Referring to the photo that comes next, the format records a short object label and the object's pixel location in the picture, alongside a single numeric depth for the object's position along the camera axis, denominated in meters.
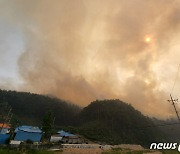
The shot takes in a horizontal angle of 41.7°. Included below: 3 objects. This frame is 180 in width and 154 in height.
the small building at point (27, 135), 60.34
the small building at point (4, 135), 57.97
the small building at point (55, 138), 71.69
